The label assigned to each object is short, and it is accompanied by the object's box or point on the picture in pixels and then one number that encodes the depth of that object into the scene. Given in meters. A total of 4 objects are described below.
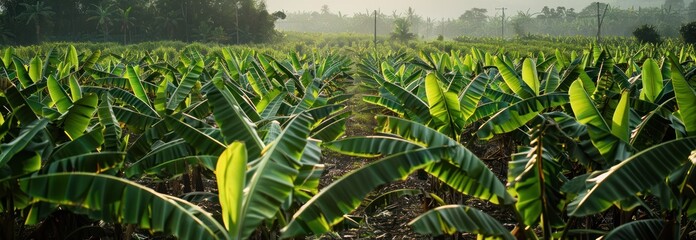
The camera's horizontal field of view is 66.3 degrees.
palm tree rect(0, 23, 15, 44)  45.25
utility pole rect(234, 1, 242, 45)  50.09
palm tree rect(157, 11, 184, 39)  52.16
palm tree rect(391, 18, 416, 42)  57.19
